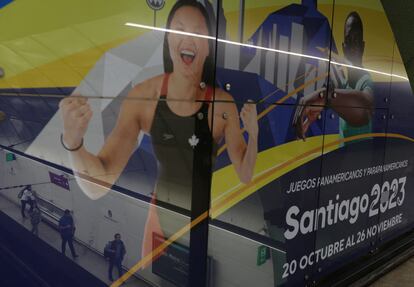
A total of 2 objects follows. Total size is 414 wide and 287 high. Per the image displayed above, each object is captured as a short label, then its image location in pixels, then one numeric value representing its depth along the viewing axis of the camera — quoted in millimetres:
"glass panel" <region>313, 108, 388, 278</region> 2492
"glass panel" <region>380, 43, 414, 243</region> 3092
